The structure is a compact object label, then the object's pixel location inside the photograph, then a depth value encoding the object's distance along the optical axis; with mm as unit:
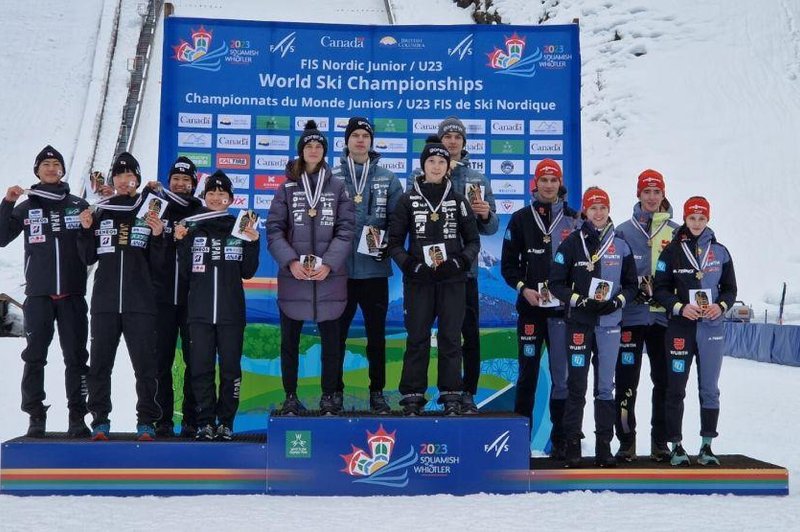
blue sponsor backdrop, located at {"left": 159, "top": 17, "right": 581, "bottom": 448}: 7242
